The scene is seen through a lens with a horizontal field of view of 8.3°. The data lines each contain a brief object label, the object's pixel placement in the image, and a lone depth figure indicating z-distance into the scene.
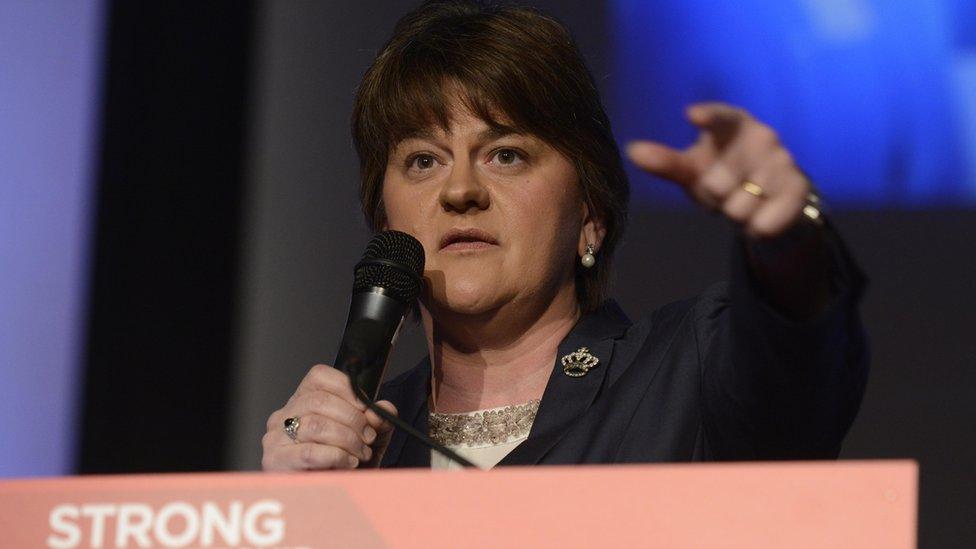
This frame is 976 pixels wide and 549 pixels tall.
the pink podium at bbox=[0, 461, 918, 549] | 4.01
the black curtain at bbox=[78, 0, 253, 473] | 5.54
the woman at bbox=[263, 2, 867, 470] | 4.73
